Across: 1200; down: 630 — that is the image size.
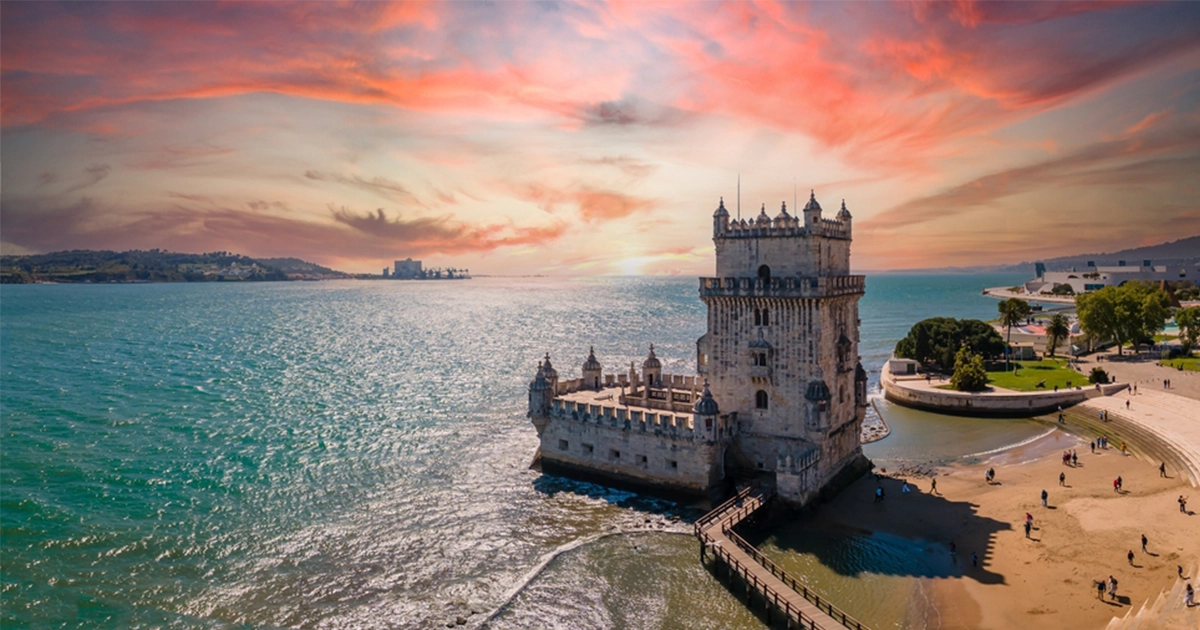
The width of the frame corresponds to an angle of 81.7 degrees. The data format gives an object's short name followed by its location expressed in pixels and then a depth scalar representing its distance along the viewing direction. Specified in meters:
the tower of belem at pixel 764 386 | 42.62
